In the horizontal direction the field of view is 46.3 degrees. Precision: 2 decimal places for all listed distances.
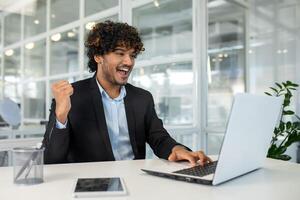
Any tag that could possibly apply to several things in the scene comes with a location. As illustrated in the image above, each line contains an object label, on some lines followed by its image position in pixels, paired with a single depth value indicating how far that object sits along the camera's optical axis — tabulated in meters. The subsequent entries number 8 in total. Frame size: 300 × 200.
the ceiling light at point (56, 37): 4.10
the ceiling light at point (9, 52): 3.13
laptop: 0.87
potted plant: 3.02
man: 1.33
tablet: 0.83
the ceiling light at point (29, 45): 3.56
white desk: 0.85
